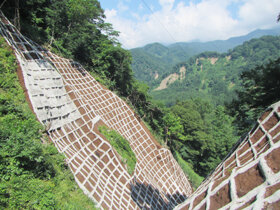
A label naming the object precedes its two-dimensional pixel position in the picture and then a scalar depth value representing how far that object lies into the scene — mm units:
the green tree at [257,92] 8241
